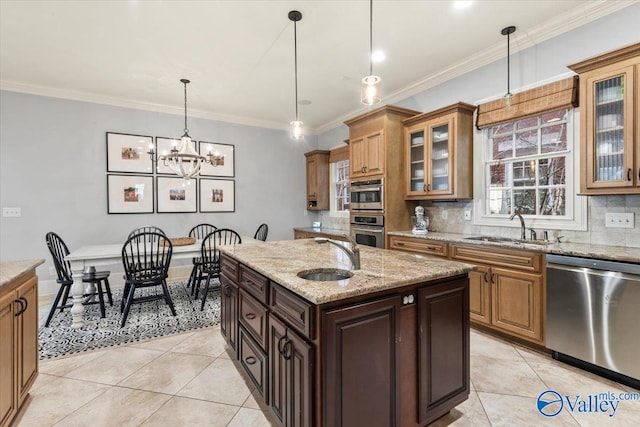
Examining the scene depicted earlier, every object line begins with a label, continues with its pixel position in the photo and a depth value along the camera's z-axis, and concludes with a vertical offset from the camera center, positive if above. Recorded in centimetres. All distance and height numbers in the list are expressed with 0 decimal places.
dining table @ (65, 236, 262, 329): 298 -53
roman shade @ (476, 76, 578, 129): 269 +101
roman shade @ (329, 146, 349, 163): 537 +100
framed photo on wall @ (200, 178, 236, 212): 527 +26
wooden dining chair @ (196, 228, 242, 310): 364 -63
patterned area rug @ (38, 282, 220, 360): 275 -118
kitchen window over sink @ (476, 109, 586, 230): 280 +36
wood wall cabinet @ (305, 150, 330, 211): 589 +58
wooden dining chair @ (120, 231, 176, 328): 318 -62
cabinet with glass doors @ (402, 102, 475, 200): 339 +64
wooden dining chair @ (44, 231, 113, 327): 313 -73
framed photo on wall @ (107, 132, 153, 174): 459 +87
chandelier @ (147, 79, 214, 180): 373 +67
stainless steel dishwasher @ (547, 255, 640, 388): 202 -76
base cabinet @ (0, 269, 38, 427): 156 -73
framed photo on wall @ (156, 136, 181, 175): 489 +97
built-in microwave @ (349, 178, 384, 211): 394 +19
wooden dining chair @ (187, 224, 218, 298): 463 -36
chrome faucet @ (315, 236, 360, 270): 170 -25
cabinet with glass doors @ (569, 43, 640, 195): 215 +63
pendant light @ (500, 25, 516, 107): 288 +149
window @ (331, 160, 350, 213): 565 +44
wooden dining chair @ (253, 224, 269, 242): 488 -44
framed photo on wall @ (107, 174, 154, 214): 460 +25
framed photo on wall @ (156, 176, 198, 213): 494 +24
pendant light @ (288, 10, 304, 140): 265 +78
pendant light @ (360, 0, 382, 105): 196 +77
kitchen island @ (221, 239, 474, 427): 126 -62
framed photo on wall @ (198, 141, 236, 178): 525 +88
